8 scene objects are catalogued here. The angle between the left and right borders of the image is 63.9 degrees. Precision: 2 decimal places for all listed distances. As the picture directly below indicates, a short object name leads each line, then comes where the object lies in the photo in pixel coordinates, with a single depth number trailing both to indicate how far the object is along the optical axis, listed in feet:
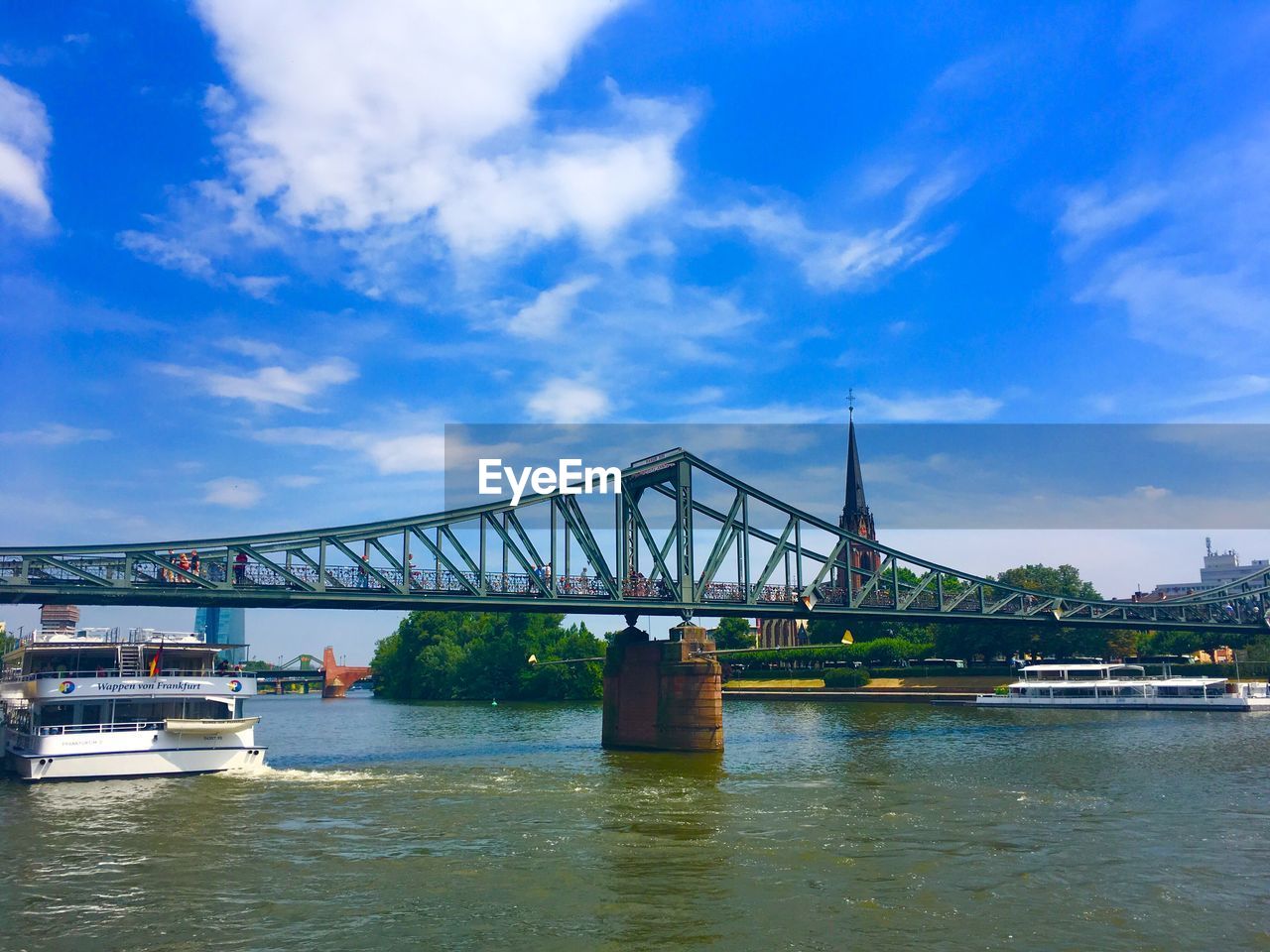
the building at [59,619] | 182.09
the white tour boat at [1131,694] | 292.81
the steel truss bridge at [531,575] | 167.32
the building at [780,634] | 600.02
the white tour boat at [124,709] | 147.23
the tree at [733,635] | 561.02
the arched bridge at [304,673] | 537.61
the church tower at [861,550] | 631.56
